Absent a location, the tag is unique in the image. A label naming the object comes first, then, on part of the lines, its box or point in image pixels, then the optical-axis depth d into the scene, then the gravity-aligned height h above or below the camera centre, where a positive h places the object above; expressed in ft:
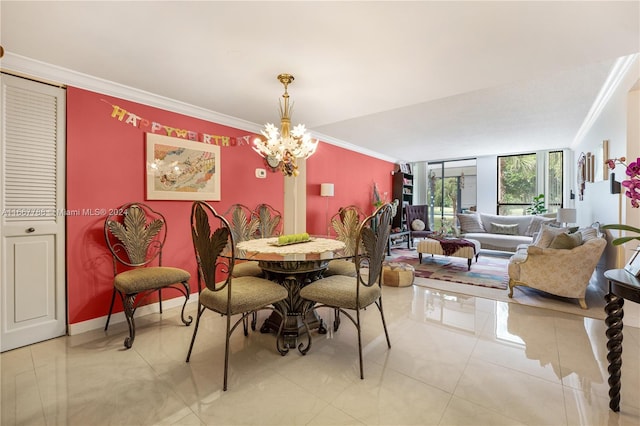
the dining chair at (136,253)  7.50 -1.31
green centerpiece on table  8.20 -0.79
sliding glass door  26.03 +2.24
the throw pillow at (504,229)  19.80 -1.08
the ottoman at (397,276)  12.32 -2.72
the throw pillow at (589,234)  9.90 -0.72
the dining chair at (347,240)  8.55 -0.94
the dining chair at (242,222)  11.06 -0.39
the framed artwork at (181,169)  9.53 +1.52
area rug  13.08 -3.01
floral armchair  9.31 -1.87
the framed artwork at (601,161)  10.82 +2.15
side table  4.77 -1.94
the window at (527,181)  21.90 +2.62
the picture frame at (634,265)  4.73 -0.89
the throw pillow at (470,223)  20.94 -0.74
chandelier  8.48 +2.03
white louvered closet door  7.09 -0.02
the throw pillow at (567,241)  10.10 -0.97
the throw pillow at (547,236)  12.36 -0.97
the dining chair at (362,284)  6.25 -1.73
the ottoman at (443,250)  14.92 -1.96
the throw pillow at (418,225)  22.11 -0.93
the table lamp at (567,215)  15.71 -0.08
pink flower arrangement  4.24 +0.46
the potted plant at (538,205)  21.83 +0.65
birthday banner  8.84 +2.88
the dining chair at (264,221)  12.15 -0.38
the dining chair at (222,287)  5.66 -1.70
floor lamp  16.03 +1.27
